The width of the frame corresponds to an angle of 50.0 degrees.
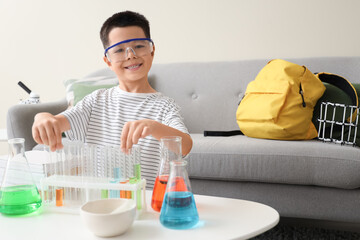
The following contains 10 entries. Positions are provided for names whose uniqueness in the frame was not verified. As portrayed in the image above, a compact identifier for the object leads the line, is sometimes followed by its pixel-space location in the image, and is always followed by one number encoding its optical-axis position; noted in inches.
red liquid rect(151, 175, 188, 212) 33.2
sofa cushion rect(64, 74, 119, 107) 93.2
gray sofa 65.8
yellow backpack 76.9
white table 28.3
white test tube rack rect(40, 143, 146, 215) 32.5
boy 48.8
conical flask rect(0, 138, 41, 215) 33.2
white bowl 27.2
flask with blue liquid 29.3
